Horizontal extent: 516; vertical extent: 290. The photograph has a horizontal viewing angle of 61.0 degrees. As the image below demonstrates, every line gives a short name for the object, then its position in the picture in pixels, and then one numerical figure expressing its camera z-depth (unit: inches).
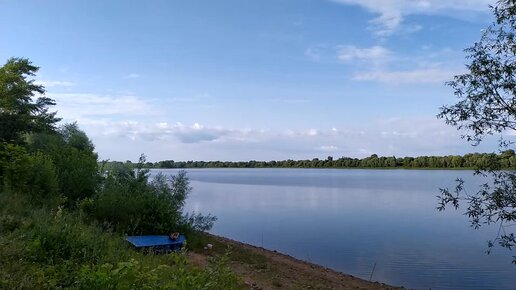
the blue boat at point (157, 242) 492.7
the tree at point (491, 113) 305.0
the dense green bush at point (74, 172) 637.9
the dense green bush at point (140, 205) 580.1
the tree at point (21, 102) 1095.6
